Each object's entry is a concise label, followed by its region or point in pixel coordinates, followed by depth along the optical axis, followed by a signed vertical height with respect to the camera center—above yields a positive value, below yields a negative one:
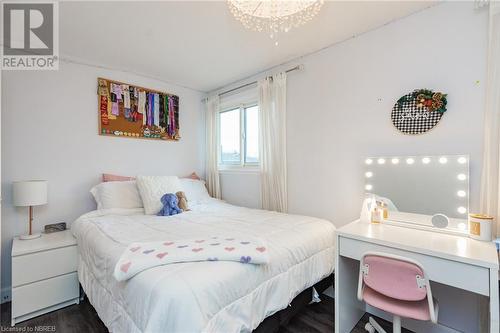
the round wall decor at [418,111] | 1.69 +0.40
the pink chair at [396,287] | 1.23 -0.70
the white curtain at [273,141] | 2.65 +0.26
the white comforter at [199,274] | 1.01 -0.60
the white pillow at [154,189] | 2.41 -0.28
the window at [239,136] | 3.18 +0.40
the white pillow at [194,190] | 2.90 -0.35
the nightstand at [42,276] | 1.80 -0.92
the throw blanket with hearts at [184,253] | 1.18 -0.50
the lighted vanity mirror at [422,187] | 1.60 -0.18
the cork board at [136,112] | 2.72 +0.66
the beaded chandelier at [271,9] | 1.38 +0.96
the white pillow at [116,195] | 2.39 -0.34
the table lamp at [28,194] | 2.02 -0.27
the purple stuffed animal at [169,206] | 2.36 -0.44
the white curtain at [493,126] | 1.47 +0.25
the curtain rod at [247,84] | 2.52 +1.04
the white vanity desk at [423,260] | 1.13 -0.53
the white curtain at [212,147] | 3.47 +0.25
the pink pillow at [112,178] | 2.62 -0.17
